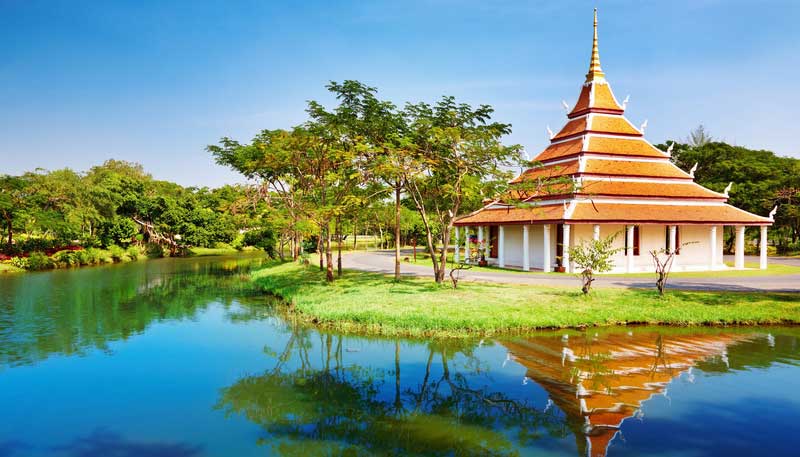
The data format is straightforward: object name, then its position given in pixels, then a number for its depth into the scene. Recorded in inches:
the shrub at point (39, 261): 1552.7
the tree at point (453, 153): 836.6
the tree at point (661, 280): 785.1
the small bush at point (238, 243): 2763.3
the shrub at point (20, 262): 1522.9
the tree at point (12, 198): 1583.4
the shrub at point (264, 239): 1825.8
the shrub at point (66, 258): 1676.6
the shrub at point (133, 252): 2070.3
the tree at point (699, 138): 2992.1
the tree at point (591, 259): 780.3
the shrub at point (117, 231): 2069.4
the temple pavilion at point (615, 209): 1211.9
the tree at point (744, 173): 1935.3
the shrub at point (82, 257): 1760.6
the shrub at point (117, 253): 1974.0
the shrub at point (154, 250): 2282.2
